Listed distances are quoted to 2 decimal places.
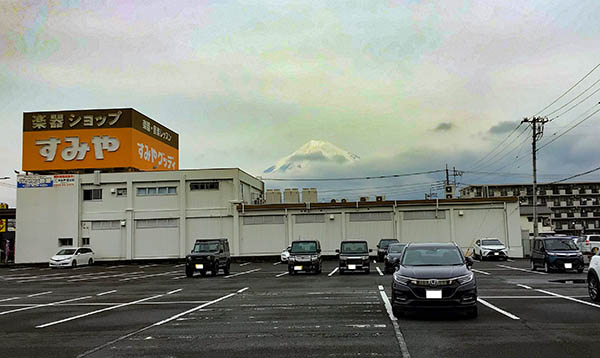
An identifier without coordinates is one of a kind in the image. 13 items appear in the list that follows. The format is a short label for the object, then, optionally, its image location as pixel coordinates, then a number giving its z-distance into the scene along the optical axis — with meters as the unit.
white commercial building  46.31
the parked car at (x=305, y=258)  27.88
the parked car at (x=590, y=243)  44.03
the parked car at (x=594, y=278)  14.17
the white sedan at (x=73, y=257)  41.78
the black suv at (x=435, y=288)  11.22
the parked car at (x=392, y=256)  26.91
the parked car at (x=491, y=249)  40.38
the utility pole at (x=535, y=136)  44.88
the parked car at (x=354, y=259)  27.47
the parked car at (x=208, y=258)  28.11
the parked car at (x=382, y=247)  38.83
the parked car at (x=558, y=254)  25.75
